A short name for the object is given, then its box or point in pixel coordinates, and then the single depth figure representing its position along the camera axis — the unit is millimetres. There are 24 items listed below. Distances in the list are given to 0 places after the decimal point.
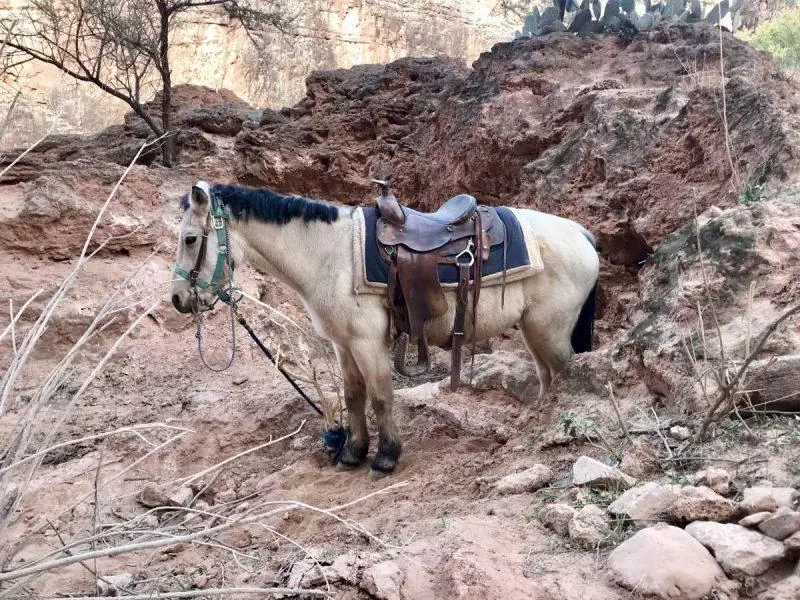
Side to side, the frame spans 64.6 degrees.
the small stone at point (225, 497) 4441
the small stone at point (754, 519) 2152
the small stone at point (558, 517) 2559
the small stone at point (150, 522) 4012
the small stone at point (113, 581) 2727
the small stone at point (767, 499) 2203
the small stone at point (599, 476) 2734
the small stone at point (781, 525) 2066
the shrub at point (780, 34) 16419
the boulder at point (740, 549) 2045
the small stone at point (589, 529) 2412
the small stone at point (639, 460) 2840
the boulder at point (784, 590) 1955
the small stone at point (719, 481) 2461
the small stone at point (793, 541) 2021
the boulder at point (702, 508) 2283
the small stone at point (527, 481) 3117
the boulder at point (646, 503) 2414
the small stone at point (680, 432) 2988
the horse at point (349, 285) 4180
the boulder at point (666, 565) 2043
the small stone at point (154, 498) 4113
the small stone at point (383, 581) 2273
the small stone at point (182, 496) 4059
